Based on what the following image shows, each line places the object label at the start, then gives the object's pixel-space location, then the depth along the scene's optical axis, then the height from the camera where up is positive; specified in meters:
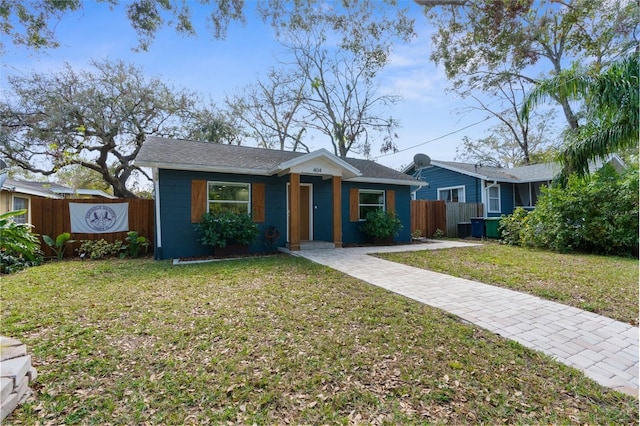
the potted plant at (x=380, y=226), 10.68 -0.47
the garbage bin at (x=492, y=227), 12.66 -0.67
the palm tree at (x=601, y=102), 4.88 +1.89
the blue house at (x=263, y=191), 8.10 +0.74
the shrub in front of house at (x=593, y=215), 8.20 -0.14
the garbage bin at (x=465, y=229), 14.11 -0.82
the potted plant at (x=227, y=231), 8.06 -0.46
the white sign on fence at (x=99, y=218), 8.48 -0.02
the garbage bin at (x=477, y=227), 13.30 -0.70
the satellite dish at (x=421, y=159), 14.41 +2.62
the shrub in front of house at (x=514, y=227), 10.70 -0.58
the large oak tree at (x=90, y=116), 13.86 +5.22
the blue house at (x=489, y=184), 14.88 +1.49
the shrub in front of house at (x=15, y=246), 5.53 -0.57
